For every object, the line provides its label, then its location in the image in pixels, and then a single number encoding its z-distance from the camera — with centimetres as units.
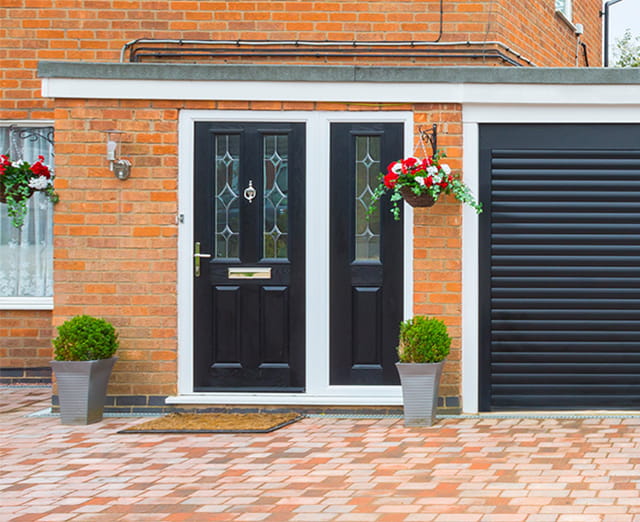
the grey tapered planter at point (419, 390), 764
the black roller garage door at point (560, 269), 815
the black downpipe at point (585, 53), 1310
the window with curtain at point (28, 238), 1016
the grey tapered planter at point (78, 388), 776
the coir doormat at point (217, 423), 750
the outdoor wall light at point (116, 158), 805
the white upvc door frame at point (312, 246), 817
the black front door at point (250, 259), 824
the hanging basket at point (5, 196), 824
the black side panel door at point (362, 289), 820
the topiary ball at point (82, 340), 774
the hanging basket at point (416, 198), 775
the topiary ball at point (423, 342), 761
